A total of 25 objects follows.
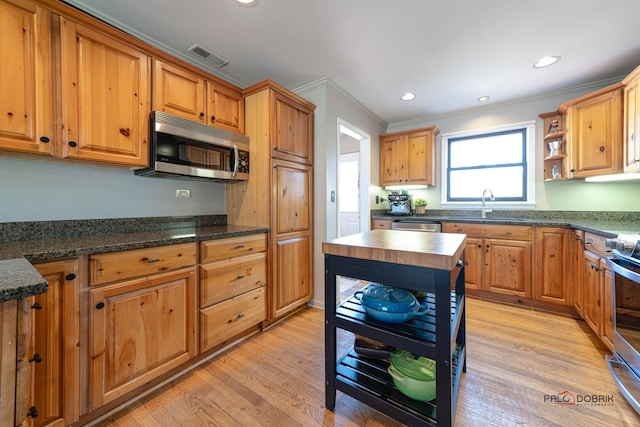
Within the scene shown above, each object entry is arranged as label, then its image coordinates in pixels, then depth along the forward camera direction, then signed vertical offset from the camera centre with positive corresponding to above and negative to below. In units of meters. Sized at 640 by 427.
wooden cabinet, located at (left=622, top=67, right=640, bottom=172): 2.07 +0.77
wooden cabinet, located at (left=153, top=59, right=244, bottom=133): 1.89 +0.98
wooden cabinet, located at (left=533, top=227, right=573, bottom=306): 2.57 -0.57
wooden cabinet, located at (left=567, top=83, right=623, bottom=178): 2.35 +0.80
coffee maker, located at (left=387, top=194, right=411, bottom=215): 3.96 +0.14
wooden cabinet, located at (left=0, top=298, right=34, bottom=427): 0.67 -0.42
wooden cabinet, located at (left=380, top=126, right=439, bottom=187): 3.76 +0.86
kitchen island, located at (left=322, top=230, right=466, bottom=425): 1.06 -0.56
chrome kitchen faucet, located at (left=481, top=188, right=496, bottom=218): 3.40 +0.20
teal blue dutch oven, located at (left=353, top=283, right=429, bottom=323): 1.24 -0.47
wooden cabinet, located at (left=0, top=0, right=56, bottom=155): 1.29 +0.72
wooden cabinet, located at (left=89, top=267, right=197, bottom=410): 1.32 -0.71
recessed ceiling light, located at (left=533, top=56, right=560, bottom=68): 2.35 +1.46
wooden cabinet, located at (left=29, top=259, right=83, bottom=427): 1.13 -0.64
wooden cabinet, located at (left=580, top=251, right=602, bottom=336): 1.99 -0.67
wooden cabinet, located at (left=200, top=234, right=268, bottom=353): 1.81 -0.61
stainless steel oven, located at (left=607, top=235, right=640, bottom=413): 1.40 -0.64
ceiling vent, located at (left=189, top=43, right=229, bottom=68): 2.16 +1.44
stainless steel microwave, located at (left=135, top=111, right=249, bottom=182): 1.82 +0.51
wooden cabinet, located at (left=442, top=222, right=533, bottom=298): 2.80 -0.54
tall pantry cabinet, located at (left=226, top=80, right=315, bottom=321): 2.32 +0.24
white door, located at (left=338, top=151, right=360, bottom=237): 5.11 +0.41
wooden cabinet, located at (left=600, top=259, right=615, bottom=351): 1.80 -0.69
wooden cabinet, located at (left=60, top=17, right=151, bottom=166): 1.48 +0.75
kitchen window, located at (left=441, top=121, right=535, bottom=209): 3.33 +0.67
